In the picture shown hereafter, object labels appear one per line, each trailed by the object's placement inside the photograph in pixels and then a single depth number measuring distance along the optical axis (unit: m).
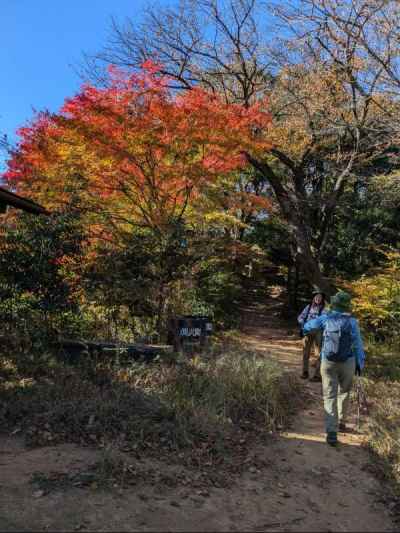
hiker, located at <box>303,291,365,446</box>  4.91
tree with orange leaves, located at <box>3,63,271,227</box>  7.07
